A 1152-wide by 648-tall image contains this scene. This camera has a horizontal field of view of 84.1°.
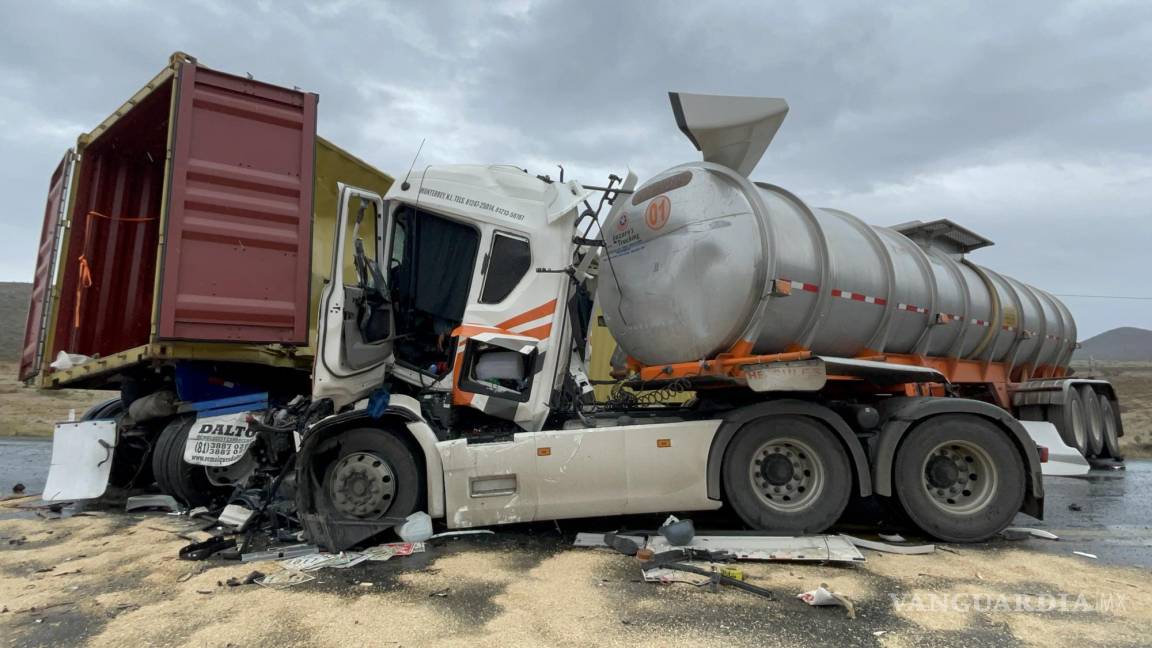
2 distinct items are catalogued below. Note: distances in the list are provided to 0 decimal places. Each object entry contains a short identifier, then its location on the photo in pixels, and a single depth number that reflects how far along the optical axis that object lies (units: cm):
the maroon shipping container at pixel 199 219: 556
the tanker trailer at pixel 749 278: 487
